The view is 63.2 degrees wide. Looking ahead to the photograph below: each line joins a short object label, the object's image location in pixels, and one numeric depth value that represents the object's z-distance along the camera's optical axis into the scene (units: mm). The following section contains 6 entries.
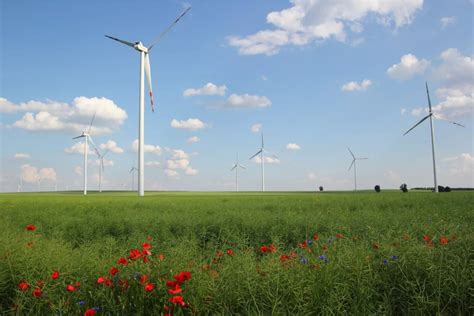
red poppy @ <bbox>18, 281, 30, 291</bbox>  5273
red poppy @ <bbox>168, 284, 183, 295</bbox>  4445
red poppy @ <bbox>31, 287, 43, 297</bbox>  5062
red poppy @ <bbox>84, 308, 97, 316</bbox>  4289
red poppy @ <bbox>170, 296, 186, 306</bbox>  4381
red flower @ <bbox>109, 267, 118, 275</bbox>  5410
